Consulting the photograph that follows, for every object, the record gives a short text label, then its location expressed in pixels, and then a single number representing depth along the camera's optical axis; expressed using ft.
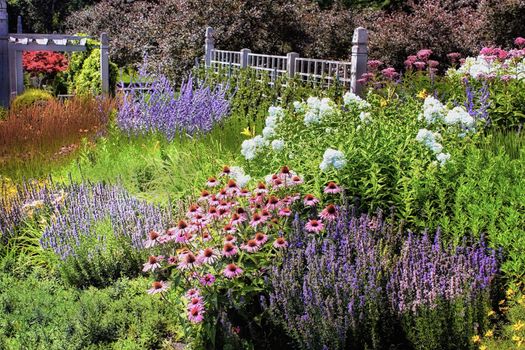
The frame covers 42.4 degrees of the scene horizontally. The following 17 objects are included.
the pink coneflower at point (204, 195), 12.97
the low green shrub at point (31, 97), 40.42
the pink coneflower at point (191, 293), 11.43
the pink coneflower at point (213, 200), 12.78
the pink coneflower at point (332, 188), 12.77
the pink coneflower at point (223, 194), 12.98
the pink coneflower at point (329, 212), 12.01
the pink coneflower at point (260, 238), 11.76
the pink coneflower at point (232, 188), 12.88
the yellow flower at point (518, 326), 10.68
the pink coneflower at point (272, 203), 12.61
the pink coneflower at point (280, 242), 11.97
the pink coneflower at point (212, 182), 13.20
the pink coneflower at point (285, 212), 12.48
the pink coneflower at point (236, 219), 12.03
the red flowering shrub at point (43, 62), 61.41
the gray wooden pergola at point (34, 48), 47.57
